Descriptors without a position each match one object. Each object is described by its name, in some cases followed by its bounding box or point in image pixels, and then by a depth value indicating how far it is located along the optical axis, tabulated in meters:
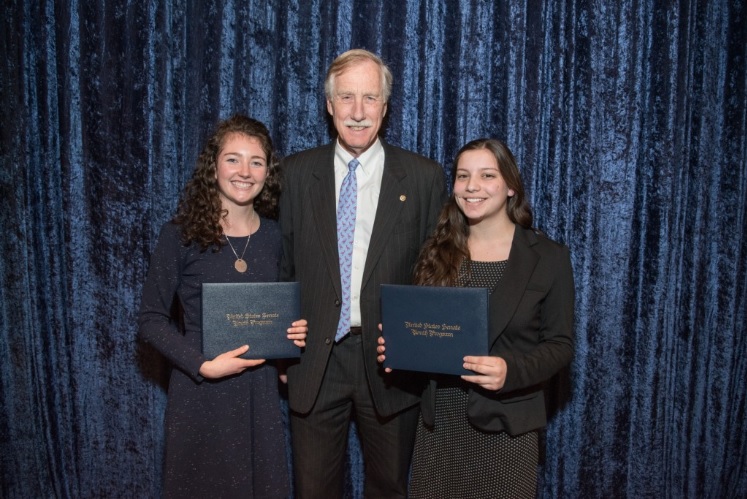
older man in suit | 1.80
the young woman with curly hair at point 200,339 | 1.67
